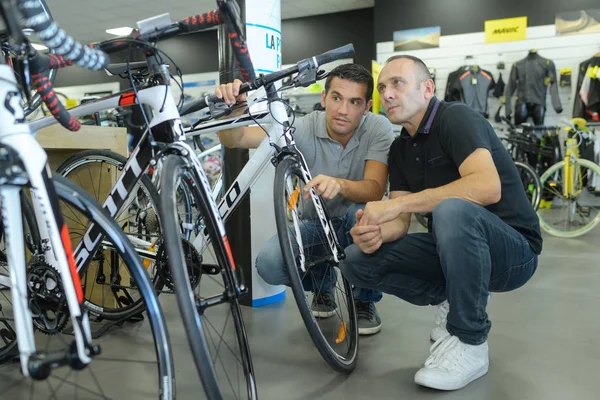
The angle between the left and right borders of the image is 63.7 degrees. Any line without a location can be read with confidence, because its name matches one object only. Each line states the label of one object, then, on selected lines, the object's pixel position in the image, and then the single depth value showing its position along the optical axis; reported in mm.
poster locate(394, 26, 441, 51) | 7129
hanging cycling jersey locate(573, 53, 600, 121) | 6043
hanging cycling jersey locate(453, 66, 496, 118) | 6637
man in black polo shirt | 1492
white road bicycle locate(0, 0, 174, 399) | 940
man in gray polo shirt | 1916
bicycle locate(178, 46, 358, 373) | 1472
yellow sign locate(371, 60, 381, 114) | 6121
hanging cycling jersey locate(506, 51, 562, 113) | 6348
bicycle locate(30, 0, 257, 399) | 1014
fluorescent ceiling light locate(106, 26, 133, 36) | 9695
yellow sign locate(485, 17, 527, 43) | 6641
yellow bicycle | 4312
